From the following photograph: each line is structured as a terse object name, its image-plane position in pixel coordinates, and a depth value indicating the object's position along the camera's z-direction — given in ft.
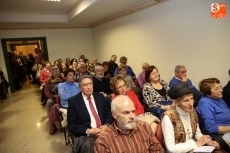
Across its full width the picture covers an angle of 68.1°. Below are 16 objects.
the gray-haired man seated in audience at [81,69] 13.68
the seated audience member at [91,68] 15.78
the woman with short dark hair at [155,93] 7.65
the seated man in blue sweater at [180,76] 9.62
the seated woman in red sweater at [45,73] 17.03
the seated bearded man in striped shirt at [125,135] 4.09
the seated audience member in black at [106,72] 15.43
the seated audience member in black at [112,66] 17.72
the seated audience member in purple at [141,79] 12.52
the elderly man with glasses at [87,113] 6.03
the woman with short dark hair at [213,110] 5.61
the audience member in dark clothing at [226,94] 7.03
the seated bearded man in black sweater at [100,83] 10.94
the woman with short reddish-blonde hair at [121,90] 7.77
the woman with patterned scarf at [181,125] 4.65
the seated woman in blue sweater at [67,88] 9.30
